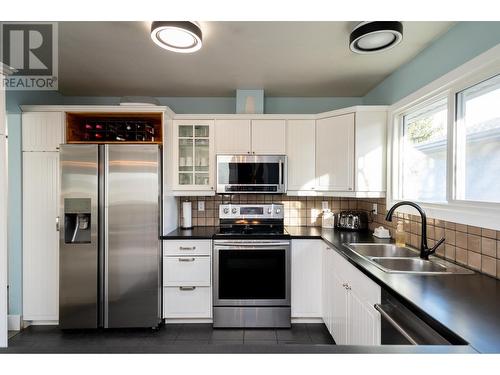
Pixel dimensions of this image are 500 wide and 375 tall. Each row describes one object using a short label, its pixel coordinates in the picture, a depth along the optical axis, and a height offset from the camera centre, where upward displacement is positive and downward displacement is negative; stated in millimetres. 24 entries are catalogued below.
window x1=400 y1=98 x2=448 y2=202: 1837 +292
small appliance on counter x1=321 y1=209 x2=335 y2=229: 2879 -382
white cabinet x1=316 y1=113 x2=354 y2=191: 2479 +358
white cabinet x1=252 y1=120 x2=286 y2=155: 2758 +565
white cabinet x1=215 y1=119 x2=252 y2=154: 2748 +538
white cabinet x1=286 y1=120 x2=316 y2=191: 2768 +368
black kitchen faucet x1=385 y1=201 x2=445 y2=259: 1681 -370
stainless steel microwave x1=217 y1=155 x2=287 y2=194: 2705 +139
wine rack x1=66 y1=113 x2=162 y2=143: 2525 +602
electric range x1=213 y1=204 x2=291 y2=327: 2424 -914
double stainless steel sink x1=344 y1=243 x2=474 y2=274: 1496 -502
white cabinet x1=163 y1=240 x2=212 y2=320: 2438 -916
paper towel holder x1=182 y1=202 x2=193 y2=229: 2858 -334
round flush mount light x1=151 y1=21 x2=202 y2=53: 1523 +974
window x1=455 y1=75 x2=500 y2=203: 1403 +281
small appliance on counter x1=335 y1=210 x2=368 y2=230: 2760 -367
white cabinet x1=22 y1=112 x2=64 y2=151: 2404 +530
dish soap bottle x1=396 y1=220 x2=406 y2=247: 2064 -403
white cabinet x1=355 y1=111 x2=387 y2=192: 2432 +358
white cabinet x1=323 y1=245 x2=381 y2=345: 1425 -808
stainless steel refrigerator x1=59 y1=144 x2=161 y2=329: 2289 -469
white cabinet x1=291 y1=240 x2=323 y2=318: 2457 -904
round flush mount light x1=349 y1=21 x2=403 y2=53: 1551 +1003
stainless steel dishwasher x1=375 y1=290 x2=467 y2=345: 892 -591
